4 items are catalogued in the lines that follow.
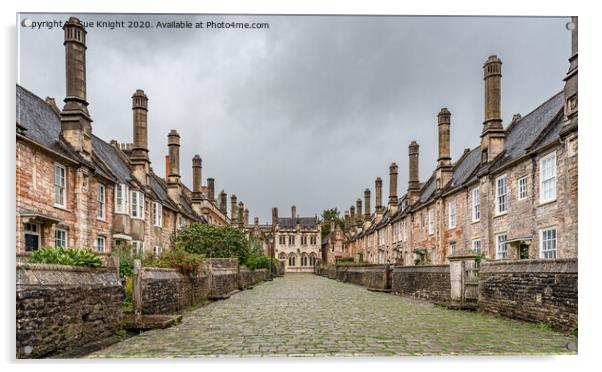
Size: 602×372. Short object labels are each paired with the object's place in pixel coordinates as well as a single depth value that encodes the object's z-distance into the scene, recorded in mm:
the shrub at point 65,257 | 8538
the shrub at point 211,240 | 26678
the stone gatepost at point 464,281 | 14477
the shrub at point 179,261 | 14422
